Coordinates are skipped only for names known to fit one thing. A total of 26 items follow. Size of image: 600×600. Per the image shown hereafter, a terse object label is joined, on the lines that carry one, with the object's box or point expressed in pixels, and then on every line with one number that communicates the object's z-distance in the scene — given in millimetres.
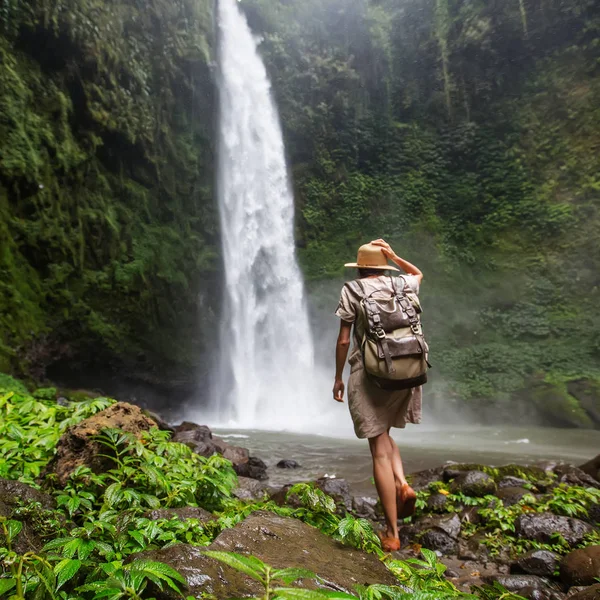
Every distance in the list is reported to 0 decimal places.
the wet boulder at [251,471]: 5211
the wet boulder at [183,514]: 1888
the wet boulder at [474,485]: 3791
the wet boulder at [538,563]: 2451
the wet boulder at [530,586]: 2154
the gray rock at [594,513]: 3326
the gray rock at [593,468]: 4684
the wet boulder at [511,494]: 3625
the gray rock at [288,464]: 5919
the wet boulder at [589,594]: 1796
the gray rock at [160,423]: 6431
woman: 2510
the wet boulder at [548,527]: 2889
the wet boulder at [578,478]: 4324
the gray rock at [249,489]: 3635
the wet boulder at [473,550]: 2828
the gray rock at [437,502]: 3549
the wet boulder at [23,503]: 1492
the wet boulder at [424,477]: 4406
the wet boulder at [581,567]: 2257
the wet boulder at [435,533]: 2963
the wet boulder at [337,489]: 3598
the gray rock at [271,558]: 1201
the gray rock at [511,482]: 4195
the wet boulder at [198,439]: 5220
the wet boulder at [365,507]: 3576
